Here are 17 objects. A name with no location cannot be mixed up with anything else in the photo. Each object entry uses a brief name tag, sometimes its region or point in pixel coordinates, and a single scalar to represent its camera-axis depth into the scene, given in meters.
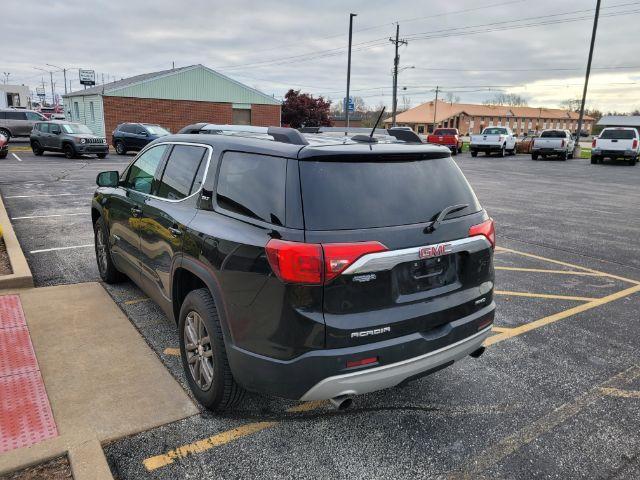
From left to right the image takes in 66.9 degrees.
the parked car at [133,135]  25.33
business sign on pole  60.84
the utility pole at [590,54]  33.12
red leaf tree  51.97
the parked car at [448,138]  33.16
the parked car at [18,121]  30.81
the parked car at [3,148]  20.41
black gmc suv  2.58
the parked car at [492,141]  31.47
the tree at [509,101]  133.25
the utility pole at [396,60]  38.51
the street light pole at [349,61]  32.72
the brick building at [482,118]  100.88
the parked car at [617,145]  26.88
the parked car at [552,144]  30.11
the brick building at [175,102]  33.06
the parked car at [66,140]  22.83
